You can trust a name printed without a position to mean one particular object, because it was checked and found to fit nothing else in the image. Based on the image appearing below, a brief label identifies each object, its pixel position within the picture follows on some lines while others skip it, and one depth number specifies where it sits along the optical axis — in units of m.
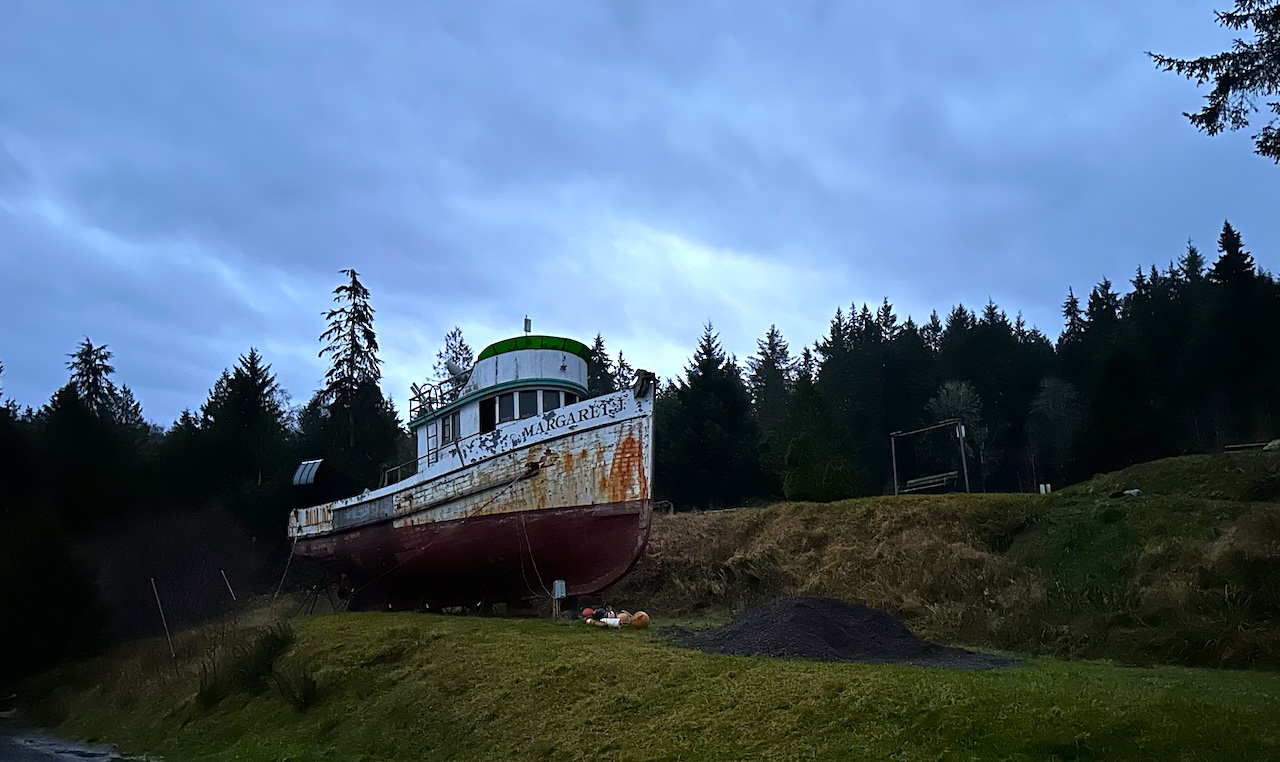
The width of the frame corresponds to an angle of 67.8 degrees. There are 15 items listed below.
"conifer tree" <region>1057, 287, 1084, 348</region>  62.61
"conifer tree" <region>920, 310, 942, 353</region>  68.19
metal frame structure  28.45
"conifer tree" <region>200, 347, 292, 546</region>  34.25
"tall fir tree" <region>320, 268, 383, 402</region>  45.38
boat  17.98
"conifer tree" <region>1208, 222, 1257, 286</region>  43.97
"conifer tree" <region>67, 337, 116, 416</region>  51.38
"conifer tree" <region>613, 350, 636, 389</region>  70.06
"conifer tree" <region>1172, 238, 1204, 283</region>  63.03
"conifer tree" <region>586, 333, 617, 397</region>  64.06
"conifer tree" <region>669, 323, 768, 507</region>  39.91
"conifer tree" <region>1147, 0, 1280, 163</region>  14.90
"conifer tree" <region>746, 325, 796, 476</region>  41.74
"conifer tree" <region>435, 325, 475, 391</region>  64.98
